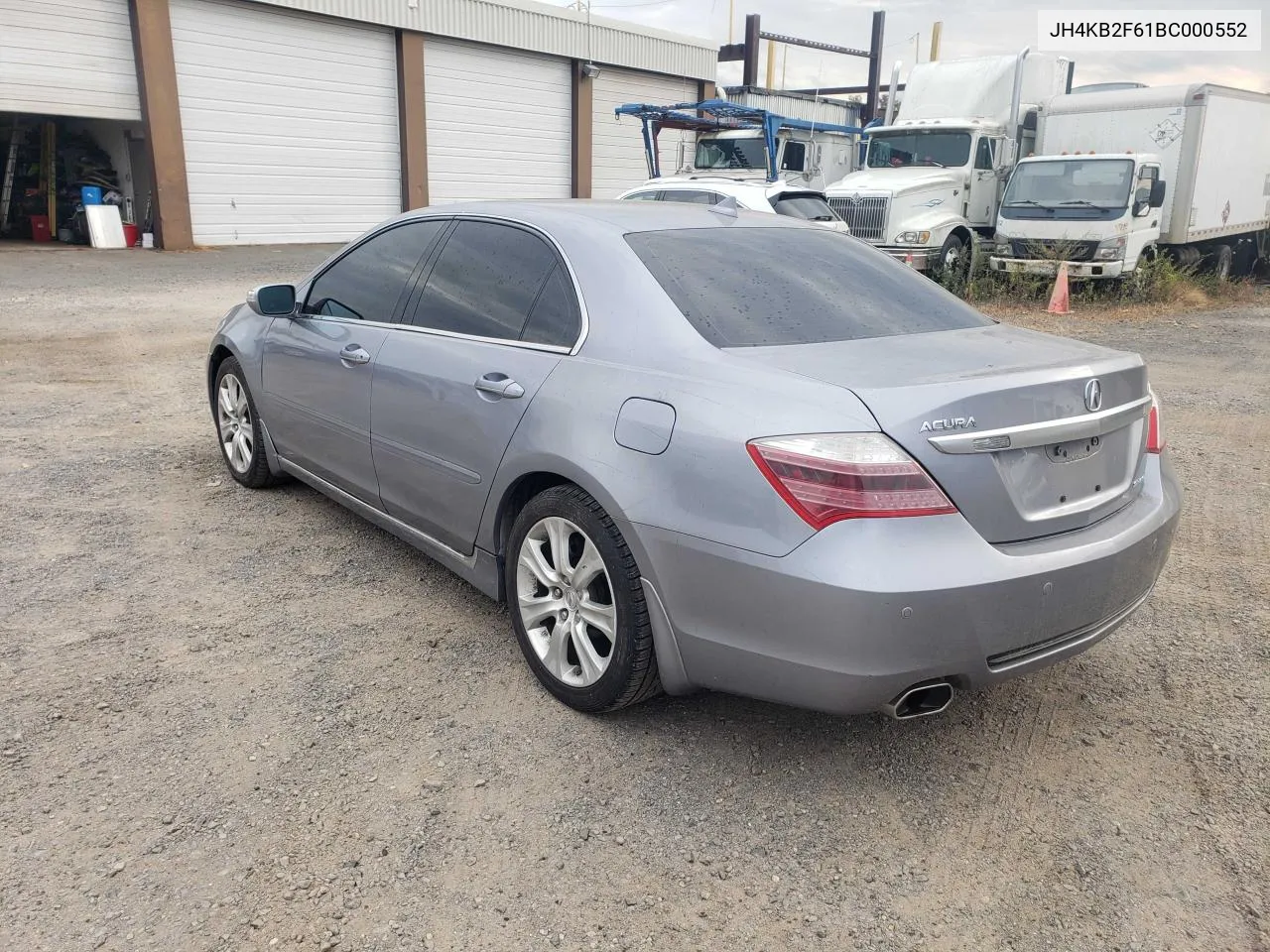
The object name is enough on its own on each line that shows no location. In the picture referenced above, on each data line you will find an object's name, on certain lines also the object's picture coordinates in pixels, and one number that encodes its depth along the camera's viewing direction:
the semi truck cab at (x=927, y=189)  14.52
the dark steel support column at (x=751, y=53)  29.56
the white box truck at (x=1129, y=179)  13.91
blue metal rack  17.09
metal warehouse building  18.66
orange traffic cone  13.32
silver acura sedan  2.49
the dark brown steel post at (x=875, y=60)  32.59
